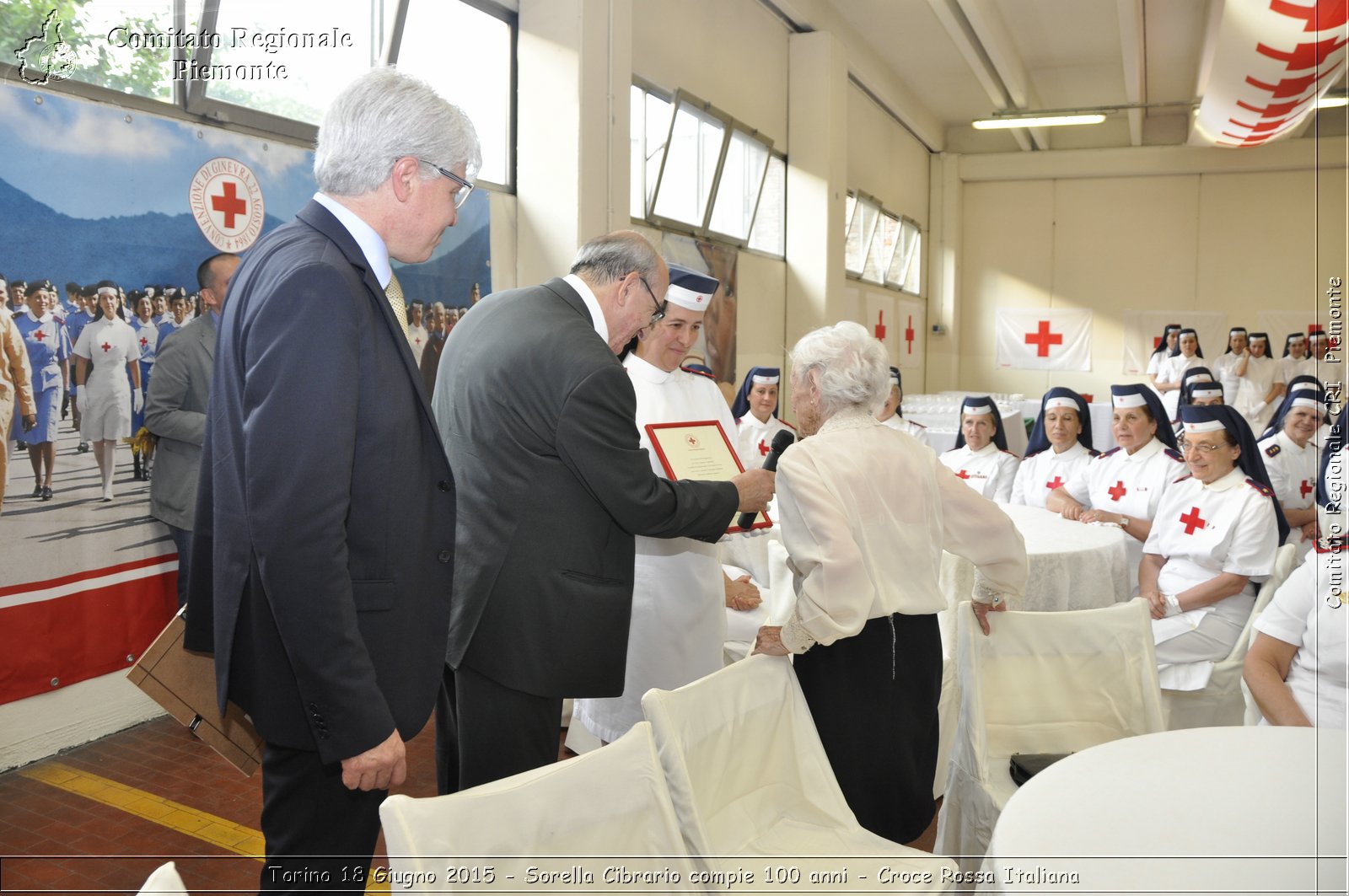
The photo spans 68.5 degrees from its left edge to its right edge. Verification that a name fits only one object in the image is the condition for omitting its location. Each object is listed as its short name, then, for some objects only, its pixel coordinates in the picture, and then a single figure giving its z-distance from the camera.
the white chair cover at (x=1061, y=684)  2.46
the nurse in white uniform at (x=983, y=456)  5.30
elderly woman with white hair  2.15
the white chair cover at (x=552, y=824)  1.27
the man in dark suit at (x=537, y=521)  1.97
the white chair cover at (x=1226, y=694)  3.45
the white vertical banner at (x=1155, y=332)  14.51
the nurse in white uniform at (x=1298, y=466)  5.65
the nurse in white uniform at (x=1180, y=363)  11.51
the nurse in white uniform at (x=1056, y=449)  5.16
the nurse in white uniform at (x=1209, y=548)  3.58
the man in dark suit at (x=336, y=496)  1.39
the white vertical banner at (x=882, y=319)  12.43
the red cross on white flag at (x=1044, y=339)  15.27
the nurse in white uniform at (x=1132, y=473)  4.60
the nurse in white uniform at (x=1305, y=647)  2.19
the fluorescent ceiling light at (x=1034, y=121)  11.98
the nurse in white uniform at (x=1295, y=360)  11.84
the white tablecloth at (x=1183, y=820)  1.40
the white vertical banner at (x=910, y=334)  13.95
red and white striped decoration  5.12
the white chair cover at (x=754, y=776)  1.72
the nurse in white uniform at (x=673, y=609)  3.04
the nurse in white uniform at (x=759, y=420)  6.24
